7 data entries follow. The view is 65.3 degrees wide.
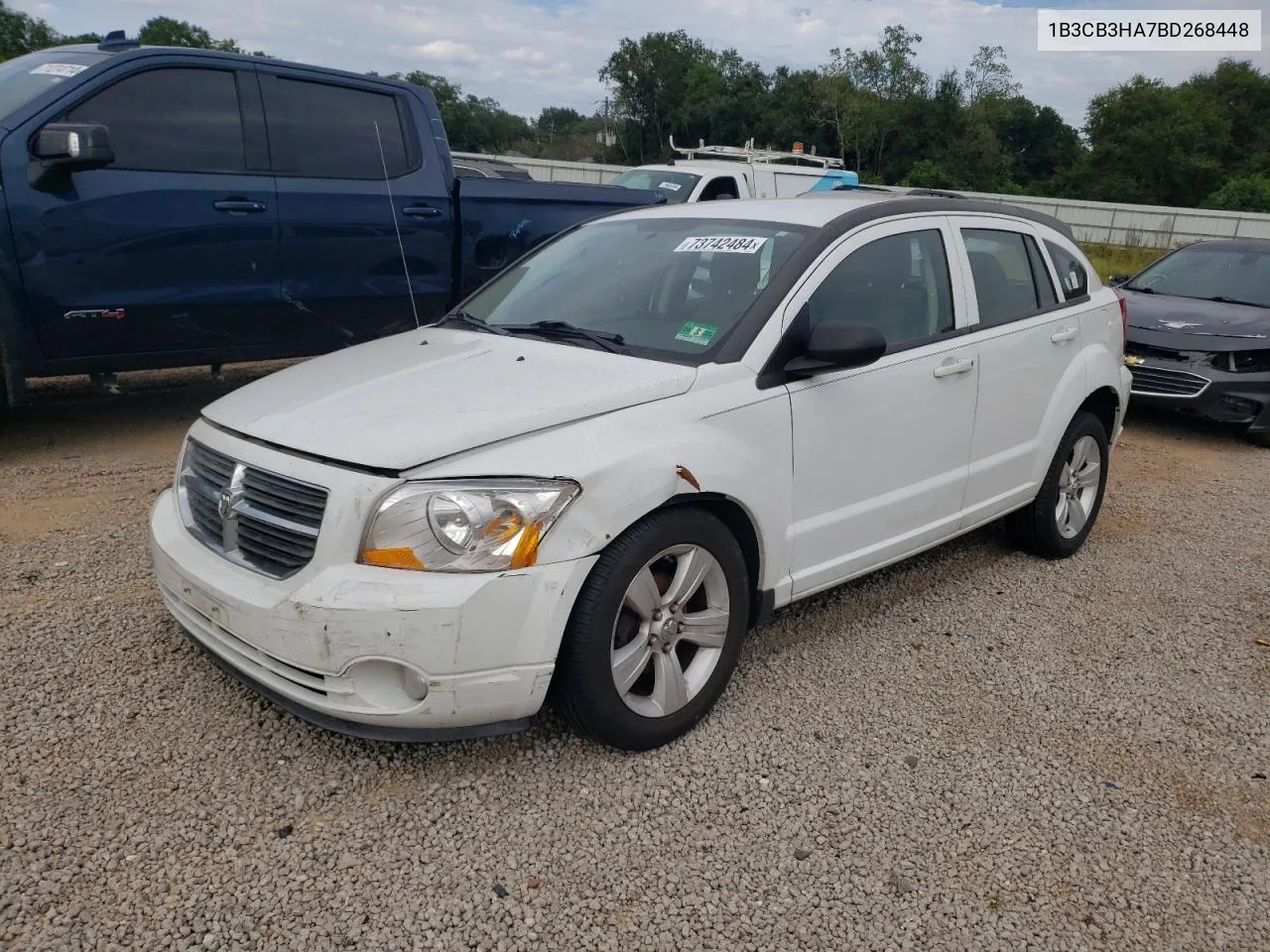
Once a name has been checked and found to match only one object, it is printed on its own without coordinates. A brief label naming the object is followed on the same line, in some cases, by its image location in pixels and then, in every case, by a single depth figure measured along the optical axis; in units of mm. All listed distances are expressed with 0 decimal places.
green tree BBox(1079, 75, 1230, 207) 53500
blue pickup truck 4867
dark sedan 7445
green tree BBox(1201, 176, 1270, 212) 41944
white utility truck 12383
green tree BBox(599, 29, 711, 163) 76500
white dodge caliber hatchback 2557
